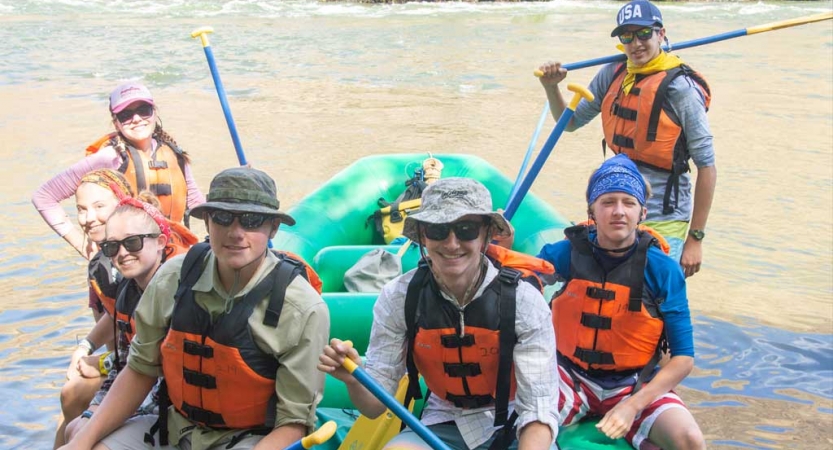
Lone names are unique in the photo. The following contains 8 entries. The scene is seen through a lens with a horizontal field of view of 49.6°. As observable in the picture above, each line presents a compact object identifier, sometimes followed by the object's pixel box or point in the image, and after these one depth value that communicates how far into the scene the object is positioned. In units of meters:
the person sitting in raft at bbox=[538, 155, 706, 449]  2.43
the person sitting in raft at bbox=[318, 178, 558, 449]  2.06
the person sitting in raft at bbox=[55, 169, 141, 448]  2.62
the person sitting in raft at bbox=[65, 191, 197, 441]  2.40
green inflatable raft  2.80
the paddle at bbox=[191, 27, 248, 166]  3.51
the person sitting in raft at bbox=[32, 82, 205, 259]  3.31
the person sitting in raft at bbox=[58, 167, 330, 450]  2.12
